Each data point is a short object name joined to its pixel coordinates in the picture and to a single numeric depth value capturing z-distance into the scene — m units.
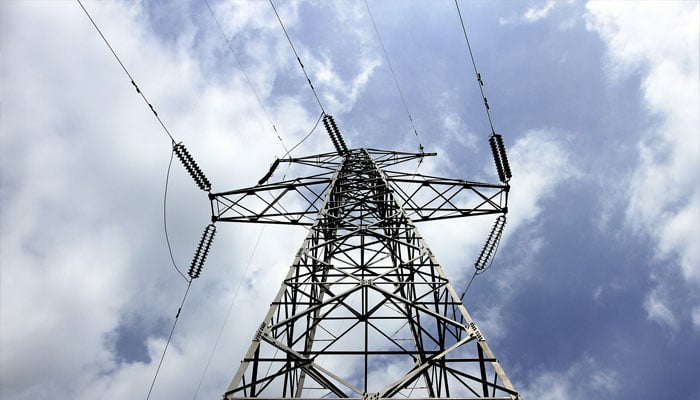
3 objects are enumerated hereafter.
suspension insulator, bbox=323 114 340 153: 17.88
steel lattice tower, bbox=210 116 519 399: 6.46
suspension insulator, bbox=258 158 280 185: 17.38
